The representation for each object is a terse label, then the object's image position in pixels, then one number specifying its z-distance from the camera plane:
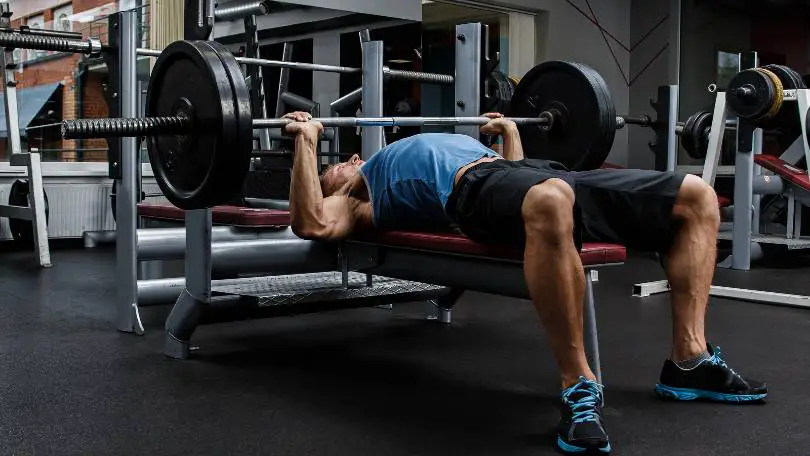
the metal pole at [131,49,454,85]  2.67
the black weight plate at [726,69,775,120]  4.08
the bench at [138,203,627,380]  1.87
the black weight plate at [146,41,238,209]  1.85
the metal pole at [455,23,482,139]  2.91
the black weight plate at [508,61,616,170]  2.65
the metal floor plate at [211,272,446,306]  2.38
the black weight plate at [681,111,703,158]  4.77
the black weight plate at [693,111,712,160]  4.75
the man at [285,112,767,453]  1.69
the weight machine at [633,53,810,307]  4.26
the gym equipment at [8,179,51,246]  5.05
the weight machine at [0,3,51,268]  4.49
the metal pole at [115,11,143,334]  2.62
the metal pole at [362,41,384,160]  2.88
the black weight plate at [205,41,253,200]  1.85
